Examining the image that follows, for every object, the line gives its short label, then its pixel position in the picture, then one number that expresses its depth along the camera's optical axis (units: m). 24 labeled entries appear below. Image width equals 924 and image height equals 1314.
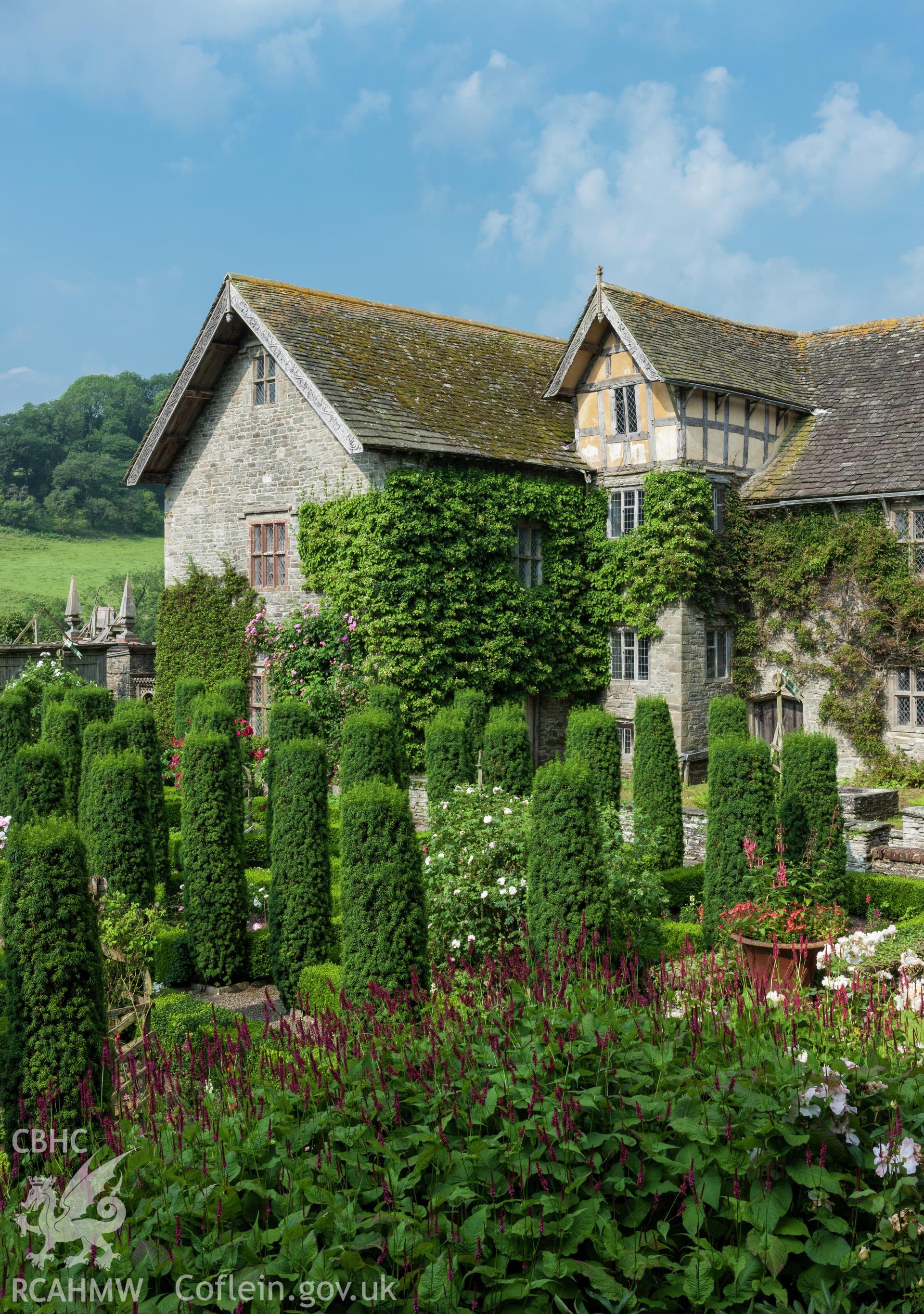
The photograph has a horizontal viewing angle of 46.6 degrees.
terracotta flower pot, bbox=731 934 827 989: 9.16
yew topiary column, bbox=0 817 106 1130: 6.56
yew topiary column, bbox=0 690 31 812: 15.84
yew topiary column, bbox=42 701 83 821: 14.77
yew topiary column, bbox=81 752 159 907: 11.09
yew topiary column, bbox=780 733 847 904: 10.77
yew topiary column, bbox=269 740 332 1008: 9.95
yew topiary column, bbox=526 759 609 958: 8.71
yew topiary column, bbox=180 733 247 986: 10.62
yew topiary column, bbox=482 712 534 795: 13.11
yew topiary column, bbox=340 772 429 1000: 8.12
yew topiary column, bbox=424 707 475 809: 13.17
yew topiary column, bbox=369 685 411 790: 13.94
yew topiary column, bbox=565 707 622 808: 13.33
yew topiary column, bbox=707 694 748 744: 14.15
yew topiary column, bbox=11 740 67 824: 11.87
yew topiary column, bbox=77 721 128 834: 12.69
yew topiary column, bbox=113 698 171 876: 13.36
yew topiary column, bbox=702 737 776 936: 10.41
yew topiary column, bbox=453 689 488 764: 15.69
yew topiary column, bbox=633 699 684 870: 13.59
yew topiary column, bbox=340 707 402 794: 12.20
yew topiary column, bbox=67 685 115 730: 15.92
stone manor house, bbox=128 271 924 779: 20.11
